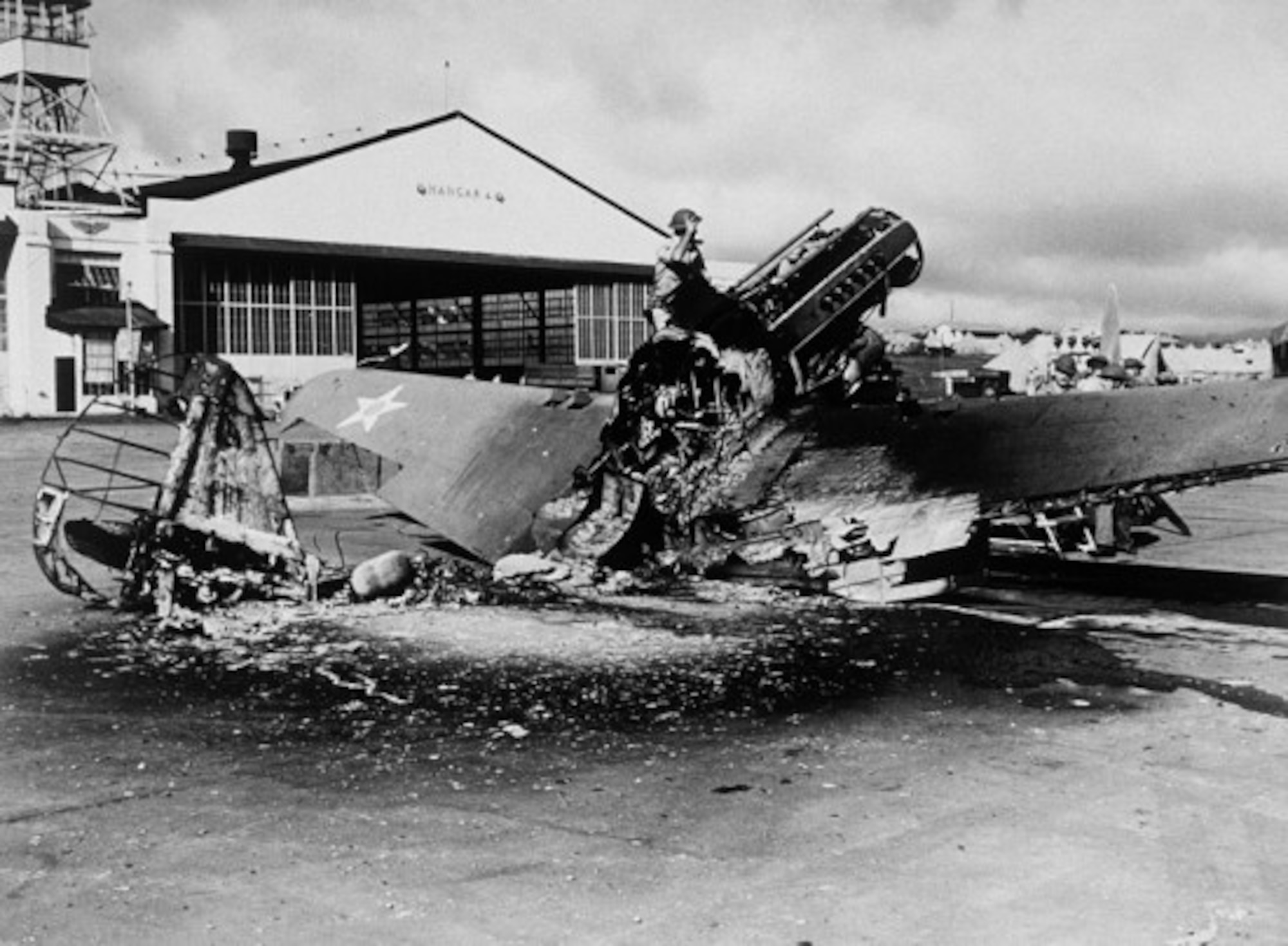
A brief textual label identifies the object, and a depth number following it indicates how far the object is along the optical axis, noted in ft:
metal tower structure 175.52
